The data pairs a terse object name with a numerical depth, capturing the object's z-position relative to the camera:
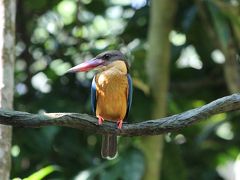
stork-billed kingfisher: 9.74
